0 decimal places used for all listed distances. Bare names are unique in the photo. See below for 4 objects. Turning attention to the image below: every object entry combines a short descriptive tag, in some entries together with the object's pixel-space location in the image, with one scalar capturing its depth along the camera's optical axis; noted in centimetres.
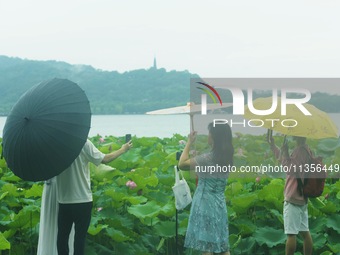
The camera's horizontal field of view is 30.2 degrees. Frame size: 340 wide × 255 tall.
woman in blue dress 446
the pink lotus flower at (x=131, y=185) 623
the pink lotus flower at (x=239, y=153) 890
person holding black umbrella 429
